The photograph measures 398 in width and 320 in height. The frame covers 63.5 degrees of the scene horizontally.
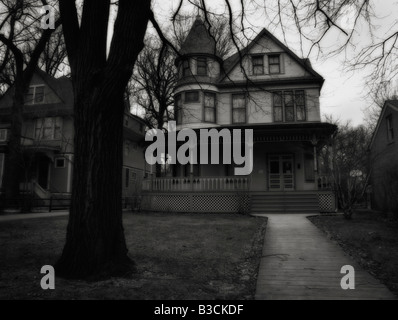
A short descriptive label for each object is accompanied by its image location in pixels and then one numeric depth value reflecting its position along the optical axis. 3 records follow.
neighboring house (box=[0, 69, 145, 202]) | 23.64
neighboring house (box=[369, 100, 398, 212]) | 15.89
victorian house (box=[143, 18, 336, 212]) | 17.80
